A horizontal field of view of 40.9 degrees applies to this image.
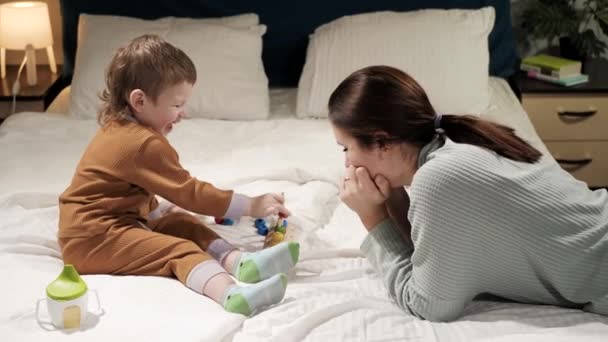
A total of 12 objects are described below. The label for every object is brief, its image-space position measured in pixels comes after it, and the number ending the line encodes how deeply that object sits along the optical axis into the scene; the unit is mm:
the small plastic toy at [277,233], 1915
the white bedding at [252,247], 1497
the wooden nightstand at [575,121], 3191
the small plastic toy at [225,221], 2050
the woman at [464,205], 1442
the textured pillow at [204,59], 2984
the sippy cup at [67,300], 1504
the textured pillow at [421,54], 2949
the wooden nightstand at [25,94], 3242
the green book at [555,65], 3230
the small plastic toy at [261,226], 2000
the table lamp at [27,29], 3242
